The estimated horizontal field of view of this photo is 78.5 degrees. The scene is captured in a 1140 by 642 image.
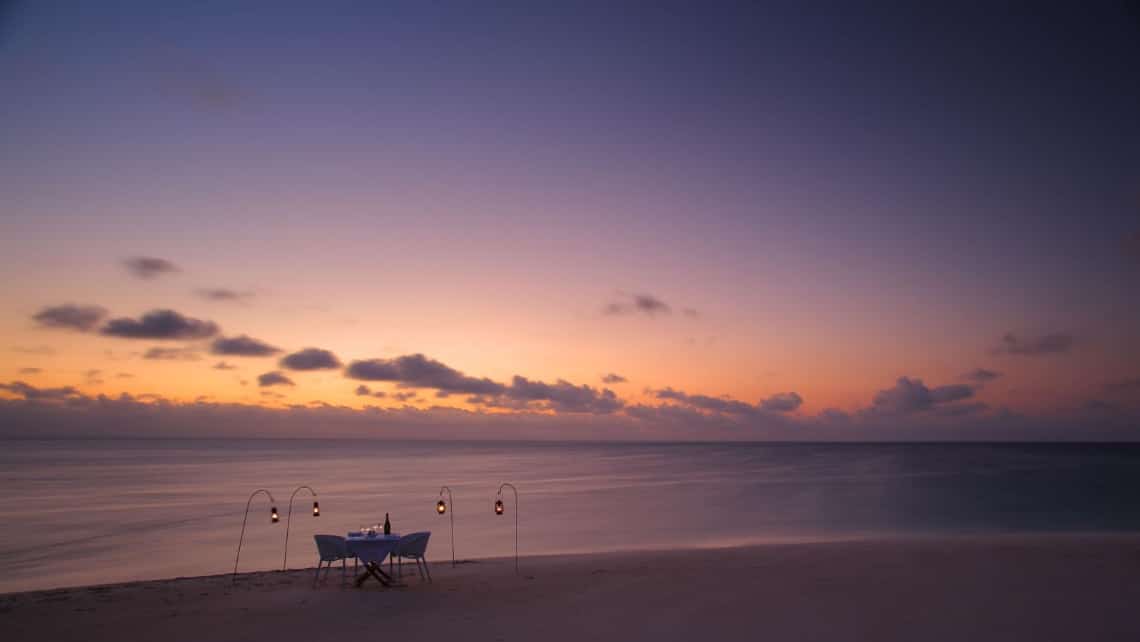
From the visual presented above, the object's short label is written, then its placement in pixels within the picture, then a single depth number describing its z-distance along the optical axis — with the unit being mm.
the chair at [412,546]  11352
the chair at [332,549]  11242
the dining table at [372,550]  11016
